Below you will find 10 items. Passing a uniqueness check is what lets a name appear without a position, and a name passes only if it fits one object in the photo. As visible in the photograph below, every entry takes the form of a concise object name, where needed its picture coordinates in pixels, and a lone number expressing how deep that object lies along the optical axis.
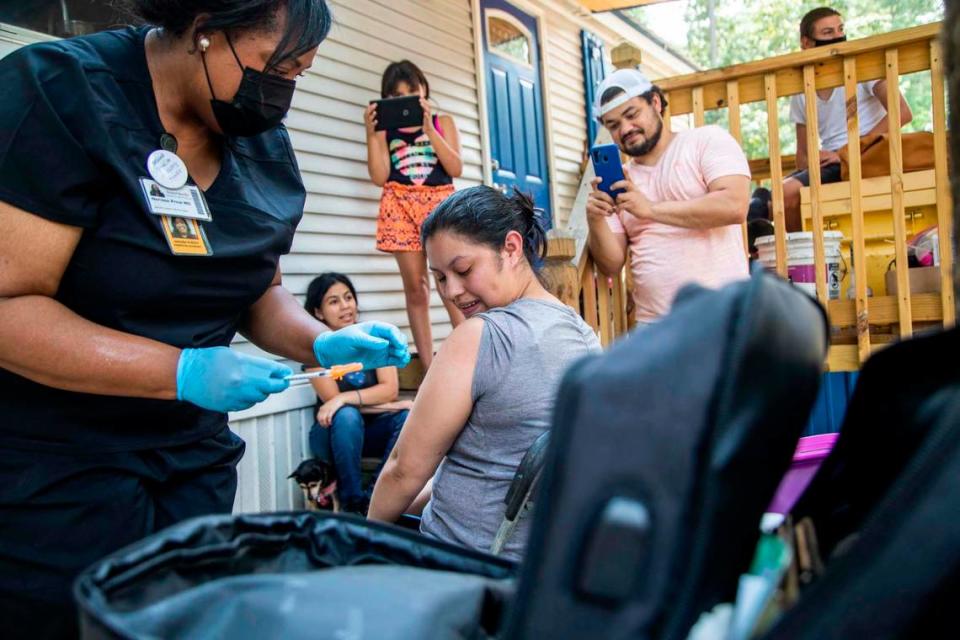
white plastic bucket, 3.56
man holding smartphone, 3.07
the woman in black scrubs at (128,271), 1.24
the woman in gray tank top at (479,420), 1.63
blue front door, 6.42
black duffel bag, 0.64
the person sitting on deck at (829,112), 4.41
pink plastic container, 1.08
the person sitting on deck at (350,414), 3.52
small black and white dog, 3.47
